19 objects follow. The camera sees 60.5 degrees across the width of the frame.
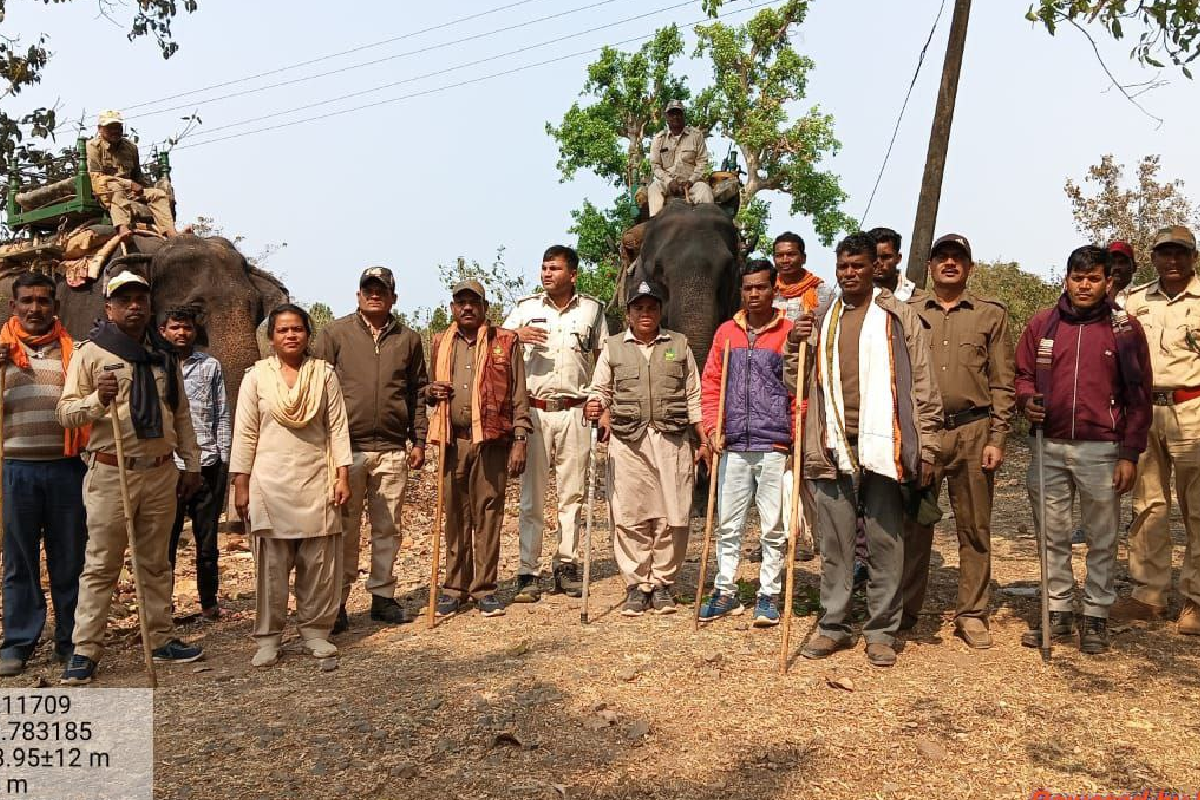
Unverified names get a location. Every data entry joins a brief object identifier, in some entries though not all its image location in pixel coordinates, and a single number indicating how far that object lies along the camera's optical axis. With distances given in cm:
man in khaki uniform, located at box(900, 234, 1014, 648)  579
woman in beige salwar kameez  587
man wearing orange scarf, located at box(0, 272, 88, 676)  586
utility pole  1141
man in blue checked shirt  686
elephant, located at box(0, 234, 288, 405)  1007
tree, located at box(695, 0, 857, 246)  3334
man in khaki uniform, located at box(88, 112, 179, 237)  1155
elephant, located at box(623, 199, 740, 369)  958
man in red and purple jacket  629
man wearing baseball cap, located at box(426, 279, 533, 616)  676
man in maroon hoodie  572
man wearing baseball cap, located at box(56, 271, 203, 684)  561
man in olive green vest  668
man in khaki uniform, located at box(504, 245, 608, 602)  714
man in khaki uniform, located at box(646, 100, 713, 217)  1142
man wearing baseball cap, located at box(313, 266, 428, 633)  656
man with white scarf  544
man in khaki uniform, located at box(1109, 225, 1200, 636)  617
